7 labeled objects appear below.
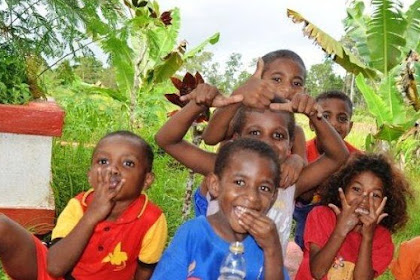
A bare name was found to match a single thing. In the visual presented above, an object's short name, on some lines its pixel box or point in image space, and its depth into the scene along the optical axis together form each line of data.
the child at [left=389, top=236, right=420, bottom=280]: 2.95
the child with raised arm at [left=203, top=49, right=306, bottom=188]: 2.35
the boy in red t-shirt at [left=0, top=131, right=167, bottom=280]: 2.29
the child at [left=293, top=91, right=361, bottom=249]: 3.54
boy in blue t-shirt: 2.00
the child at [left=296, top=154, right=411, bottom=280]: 2.69
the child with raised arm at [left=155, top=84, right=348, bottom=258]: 2.39
